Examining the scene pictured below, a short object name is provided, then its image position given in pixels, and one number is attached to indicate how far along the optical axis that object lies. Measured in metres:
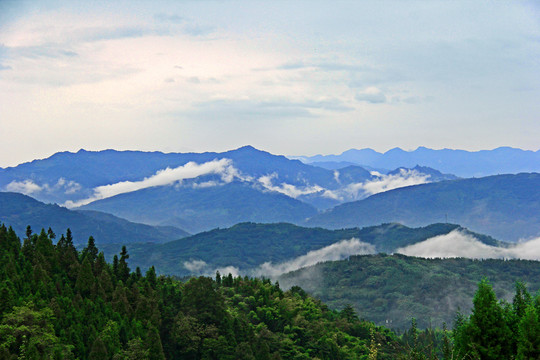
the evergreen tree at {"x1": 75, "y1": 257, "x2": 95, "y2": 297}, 88.19
